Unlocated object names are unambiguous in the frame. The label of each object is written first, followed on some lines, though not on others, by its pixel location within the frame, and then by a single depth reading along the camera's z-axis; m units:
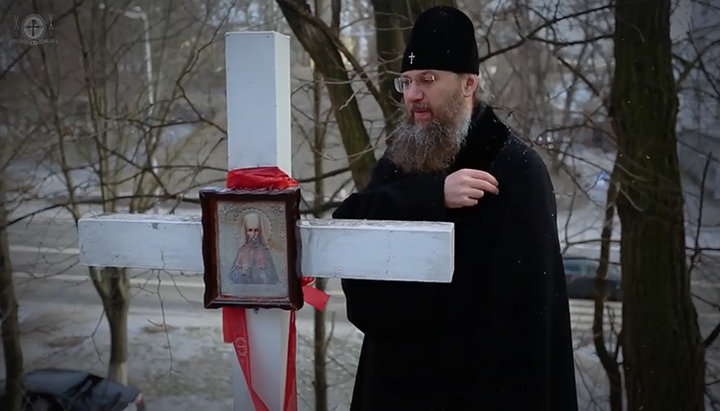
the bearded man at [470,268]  1.57
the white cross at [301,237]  1.29
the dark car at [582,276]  6.80
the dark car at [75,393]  5.41
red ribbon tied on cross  1.33
